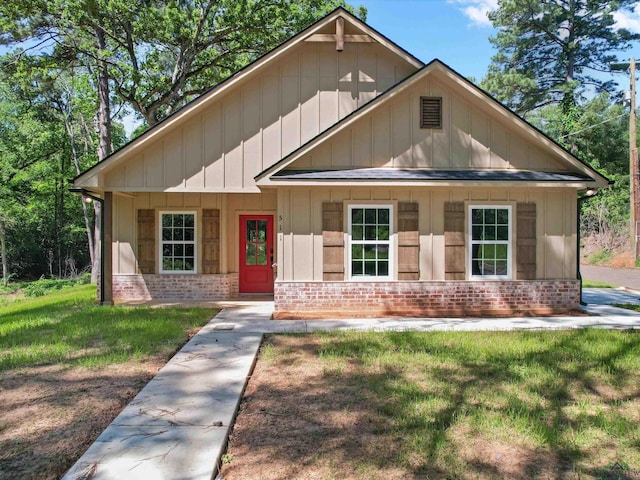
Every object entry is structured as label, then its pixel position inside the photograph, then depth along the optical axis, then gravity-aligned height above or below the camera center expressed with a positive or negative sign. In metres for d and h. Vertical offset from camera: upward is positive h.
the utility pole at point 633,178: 20.61 +3.21
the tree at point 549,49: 27.72 +13.19
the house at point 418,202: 9.55 +0.96
